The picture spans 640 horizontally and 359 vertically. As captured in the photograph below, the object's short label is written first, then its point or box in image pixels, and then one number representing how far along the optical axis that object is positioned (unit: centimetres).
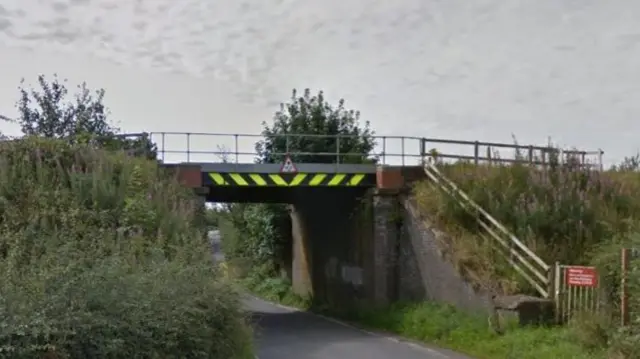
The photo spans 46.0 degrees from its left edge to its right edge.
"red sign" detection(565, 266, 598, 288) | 1330
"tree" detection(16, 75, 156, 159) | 2570
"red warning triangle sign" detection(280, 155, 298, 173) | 2030
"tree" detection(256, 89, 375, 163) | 2855
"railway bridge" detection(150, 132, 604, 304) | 2030
